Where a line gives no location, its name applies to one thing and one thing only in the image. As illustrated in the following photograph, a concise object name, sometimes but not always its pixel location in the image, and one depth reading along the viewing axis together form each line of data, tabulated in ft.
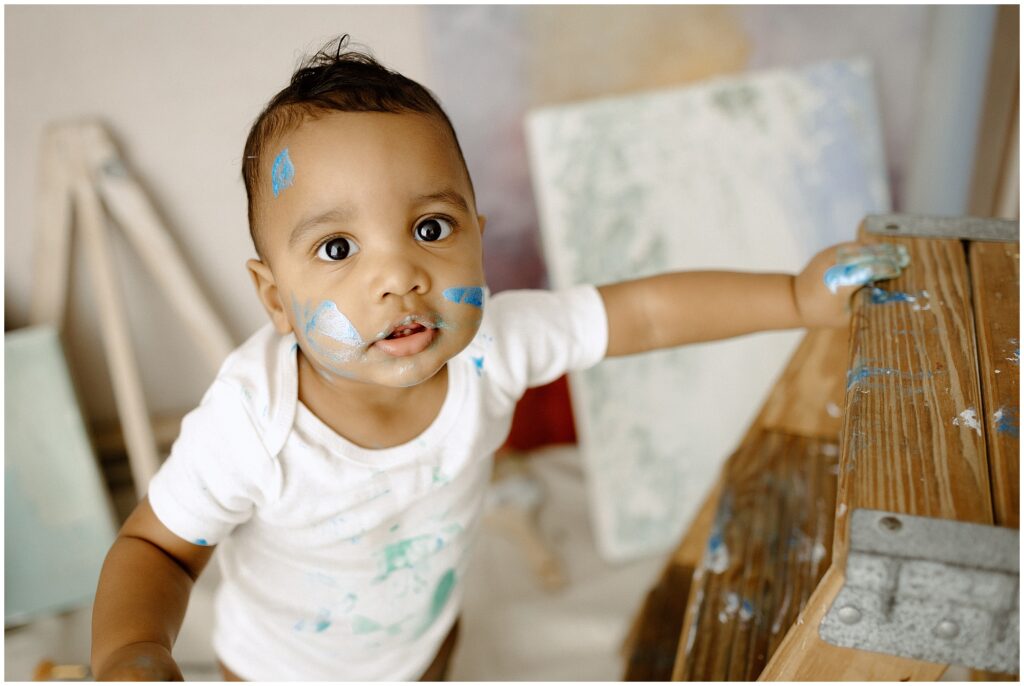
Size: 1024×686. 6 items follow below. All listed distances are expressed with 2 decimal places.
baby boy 2.39
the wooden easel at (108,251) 5.03
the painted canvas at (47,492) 5.20
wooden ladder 1.87
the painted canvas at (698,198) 5.32
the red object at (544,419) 6.45
